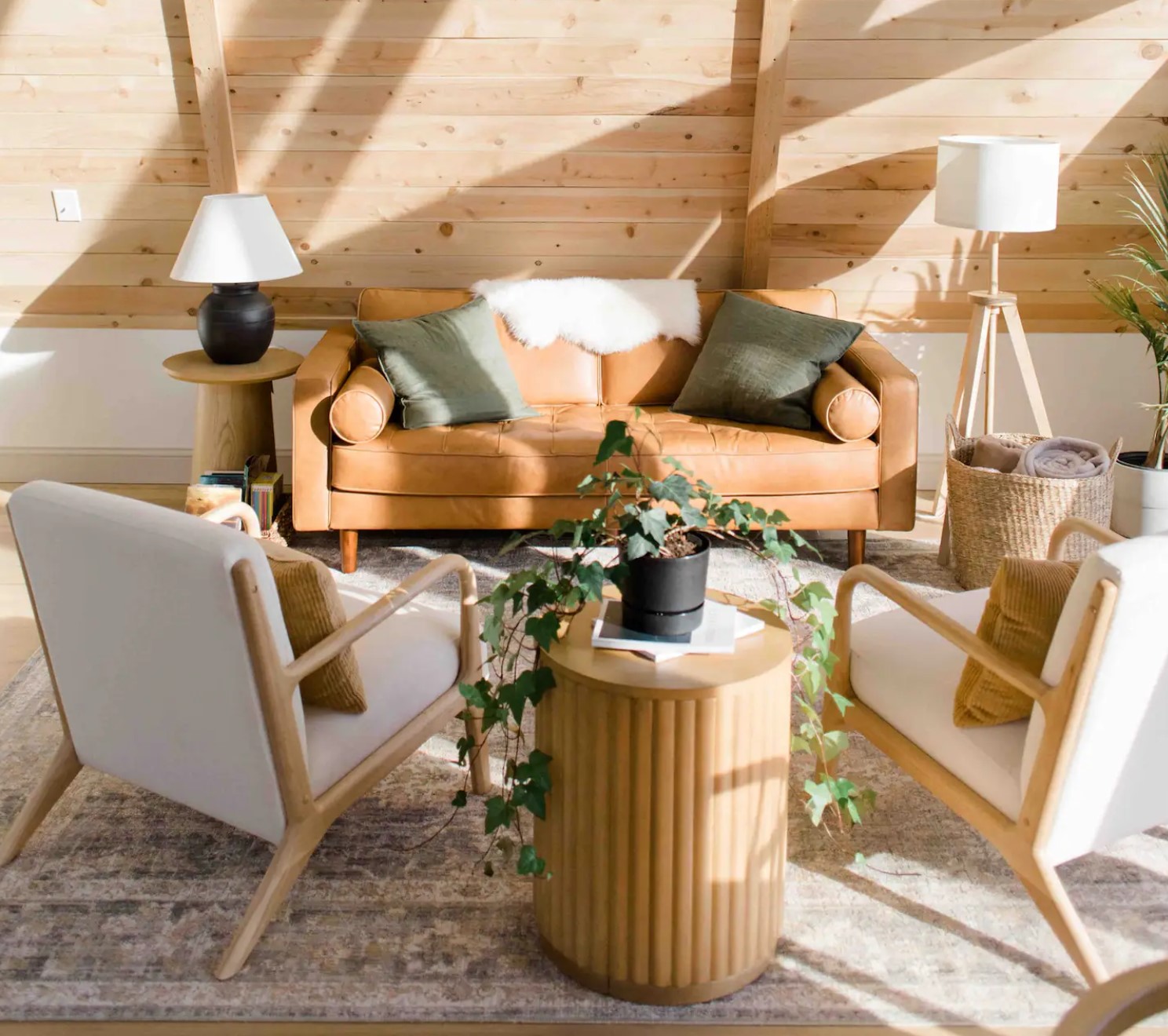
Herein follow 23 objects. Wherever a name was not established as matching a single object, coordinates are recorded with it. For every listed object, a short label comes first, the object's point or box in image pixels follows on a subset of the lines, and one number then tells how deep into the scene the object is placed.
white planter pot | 4.14
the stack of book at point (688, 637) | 2.03
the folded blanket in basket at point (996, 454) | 3.83
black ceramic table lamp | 3.95
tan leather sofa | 3.85
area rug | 2.12
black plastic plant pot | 2.02
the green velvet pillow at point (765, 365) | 3.99
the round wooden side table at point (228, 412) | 4.16
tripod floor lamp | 3.79
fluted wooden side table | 1.96
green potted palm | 4.05
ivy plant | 1.97
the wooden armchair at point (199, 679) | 2.01
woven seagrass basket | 3.63
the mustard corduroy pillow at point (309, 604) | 2.19
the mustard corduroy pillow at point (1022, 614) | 2.12
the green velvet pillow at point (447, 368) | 3.96
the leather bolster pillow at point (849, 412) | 3.84
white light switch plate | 4.46
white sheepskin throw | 4.32
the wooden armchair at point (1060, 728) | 1.92
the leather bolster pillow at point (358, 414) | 3.79
